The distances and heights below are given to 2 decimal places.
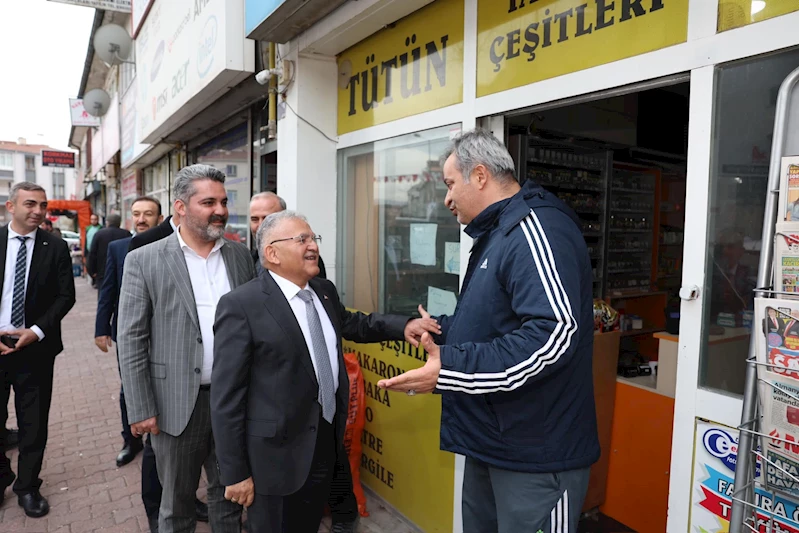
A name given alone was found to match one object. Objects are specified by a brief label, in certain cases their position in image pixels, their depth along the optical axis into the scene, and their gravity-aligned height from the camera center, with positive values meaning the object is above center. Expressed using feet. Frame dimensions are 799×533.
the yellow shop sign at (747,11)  5.58 +2.47
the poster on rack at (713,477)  6.14 -2.72
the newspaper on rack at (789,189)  4.57 +0.47
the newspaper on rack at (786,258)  4.51 -0.12
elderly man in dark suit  7.13 -2.10
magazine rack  4.78 -0.38
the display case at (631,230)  18.19 +0.35
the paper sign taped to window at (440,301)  10.99 -1.35
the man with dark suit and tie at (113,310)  13.58 -2.07
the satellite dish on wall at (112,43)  32.73 +11.25
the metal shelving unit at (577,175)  14.44 +1.84
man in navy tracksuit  5.65 -1.25
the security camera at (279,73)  14.30 +4.28
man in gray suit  8.63 -1.72
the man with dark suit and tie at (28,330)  11.92 -2.26
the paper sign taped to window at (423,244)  11.56 -0.18
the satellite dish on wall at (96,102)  46.09 +10.78
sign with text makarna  11.18 -4.71
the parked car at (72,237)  85.08 -1.67
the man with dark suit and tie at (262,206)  11.76 +0.56
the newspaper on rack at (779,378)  4.38 -1.12
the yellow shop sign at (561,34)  6.85 +2.96
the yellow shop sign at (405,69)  10.63 +3.68
